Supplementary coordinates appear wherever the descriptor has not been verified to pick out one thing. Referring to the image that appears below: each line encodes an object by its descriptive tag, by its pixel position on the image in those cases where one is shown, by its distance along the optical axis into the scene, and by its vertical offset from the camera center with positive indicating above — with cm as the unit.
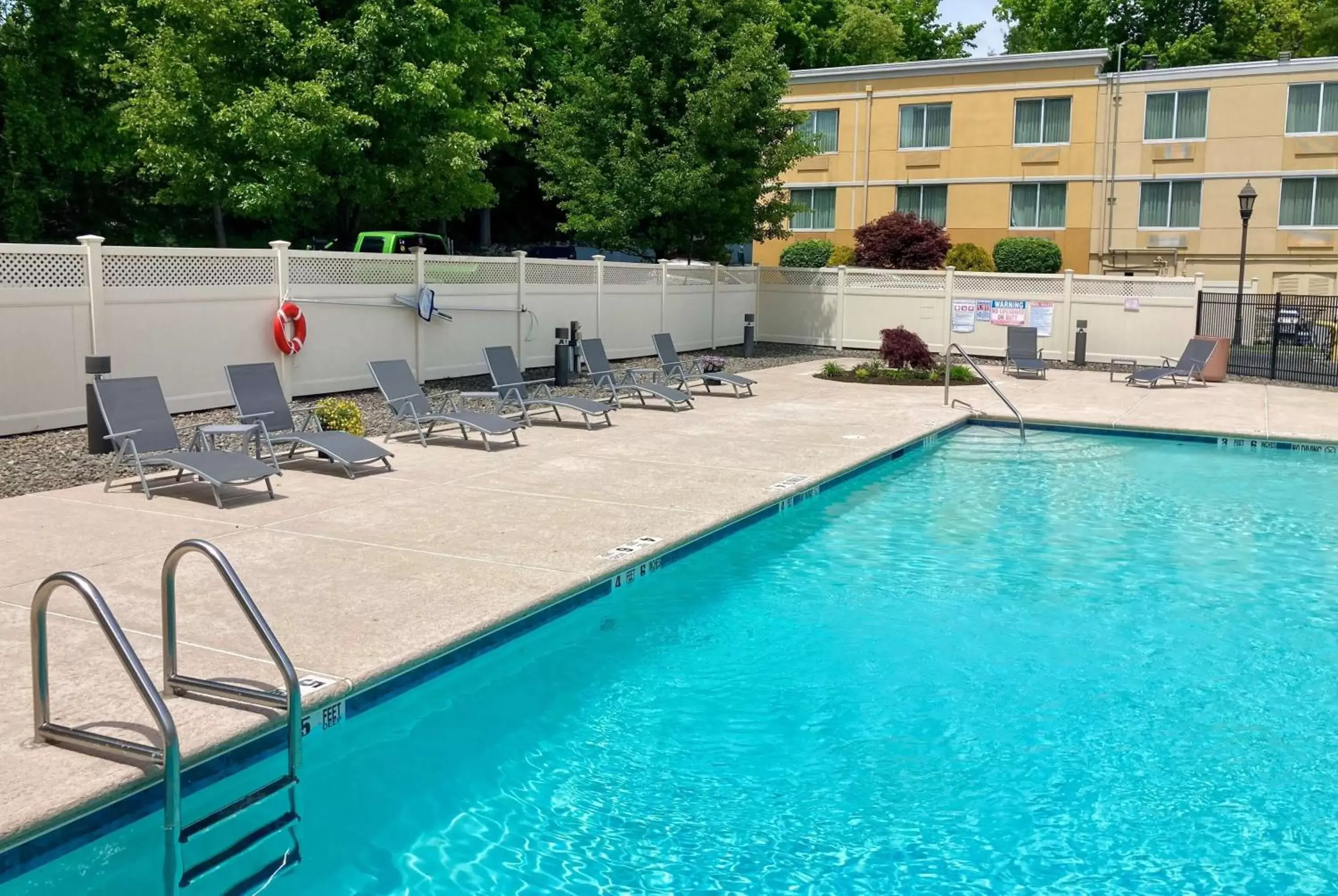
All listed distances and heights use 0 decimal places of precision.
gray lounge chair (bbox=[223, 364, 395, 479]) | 1043 -103
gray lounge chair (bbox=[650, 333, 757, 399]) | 1788 -77
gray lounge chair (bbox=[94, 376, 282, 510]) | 909 -110
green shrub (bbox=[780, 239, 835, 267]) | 3684 +238
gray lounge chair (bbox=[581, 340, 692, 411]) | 1603 -84
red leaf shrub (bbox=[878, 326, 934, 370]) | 2134 -37
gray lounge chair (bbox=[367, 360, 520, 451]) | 1237 -102
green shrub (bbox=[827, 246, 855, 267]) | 3569 +226
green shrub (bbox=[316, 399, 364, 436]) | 1229 -108
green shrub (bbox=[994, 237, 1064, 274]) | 3450 +234
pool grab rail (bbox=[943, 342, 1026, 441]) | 1574 -70
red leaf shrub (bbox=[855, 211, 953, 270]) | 3030 +231
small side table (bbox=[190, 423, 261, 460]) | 995 -104
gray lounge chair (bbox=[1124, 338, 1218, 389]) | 2075 -52
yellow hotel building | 3334 +551
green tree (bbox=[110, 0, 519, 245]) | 1716 +324
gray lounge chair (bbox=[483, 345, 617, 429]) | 1403 -90
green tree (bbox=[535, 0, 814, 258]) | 2273 +402
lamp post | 2633 +322
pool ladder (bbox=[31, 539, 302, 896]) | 396 -162
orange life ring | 1348 -18
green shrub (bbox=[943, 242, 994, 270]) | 3372 +217
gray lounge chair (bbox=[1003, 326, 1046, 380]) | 2194 -40
